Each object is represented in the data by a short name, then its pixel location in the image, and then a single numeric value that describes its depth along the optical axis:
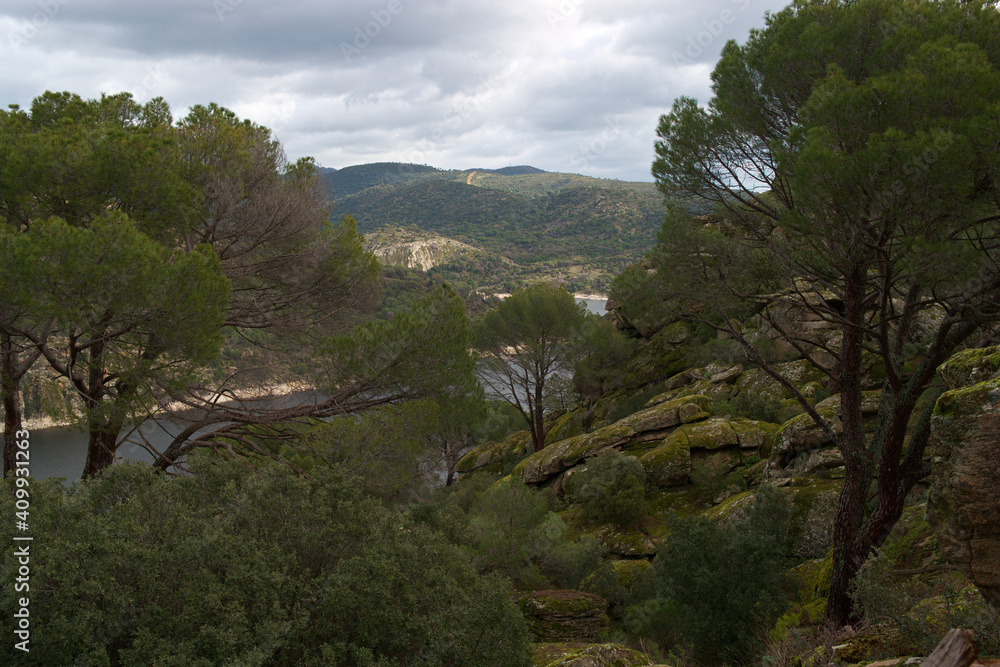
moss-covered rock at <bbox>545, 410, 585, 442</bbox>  21.37
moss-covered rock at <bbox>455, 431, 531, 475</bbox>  22.48
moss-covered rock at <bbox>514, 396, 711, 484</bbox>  13.71
